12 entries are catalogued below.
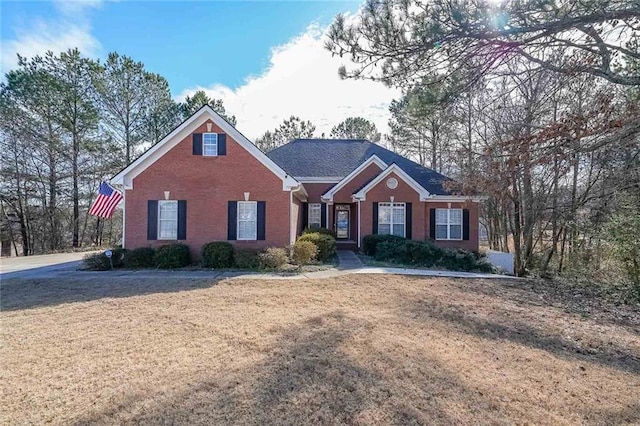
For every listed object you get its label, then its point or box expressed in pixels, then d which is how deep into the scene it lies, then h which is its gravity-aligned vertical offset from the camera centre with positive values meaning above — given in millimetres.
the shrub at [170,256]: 12992 -1528
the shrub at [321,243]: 14742 -1153
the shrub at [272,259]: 12781 -1599
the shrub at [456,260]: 14430 -1914
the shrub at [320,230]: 18078 -734
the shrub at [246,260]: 13000 -1664
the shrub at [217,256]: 13109 -1512
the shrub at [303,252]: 12805 -1340
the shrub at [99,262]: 12867 -1693
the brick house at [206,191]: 13953 +1162
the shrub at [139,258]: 13156 -1587
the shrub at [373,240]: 16475 -1164
